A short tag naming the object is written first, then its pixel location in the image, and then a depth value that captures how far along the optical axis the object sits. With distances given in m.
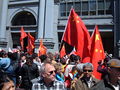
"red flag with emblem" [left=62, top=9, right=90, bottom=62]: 6.78
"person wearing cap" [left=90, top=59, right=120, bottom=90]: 2.91
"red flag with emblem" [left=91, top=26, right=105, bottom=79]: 6.27
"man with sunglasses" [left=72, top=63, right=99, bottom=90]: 3.67
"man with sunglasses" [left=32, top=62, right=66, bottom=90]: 3.63
